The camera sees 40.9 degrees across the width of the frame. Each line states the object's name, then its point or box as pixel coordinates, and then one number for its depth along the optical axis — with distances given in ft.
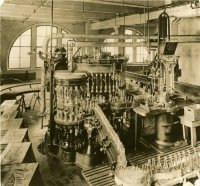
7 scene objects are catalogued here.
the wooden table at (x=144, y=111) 18.78
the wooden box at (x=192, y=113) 19.07
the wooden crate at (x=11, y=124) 17.75
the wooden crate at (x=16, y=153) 12.82
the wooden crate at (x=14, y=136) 15.26
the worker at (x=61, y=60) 20.37
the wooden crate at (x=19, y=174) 10.83
